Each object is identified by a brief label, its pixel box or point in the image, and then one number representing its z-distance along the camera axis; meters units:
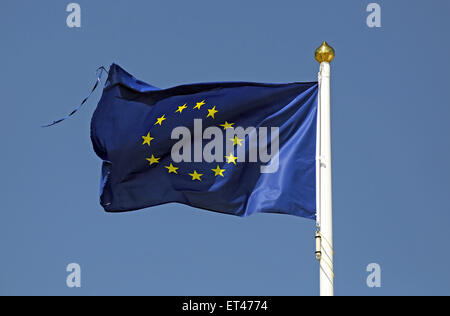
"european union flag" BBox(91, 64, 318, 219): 17.70
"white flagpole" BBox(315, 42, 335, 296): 16.00
